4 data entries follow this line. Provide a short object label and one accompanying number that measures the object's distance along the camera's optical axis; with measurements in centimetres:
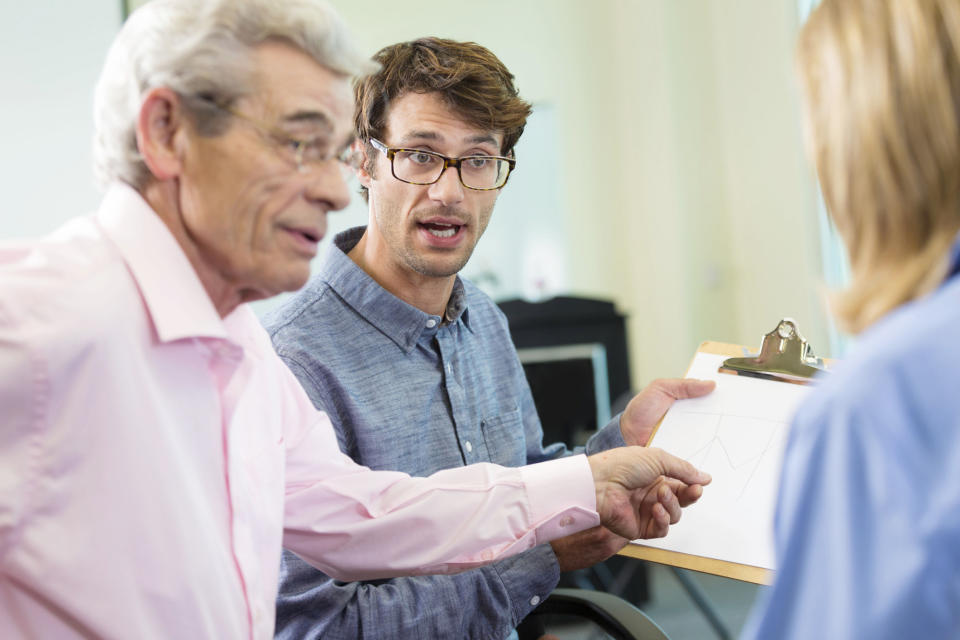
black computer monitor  313
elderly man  81
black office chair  126
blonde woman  52
